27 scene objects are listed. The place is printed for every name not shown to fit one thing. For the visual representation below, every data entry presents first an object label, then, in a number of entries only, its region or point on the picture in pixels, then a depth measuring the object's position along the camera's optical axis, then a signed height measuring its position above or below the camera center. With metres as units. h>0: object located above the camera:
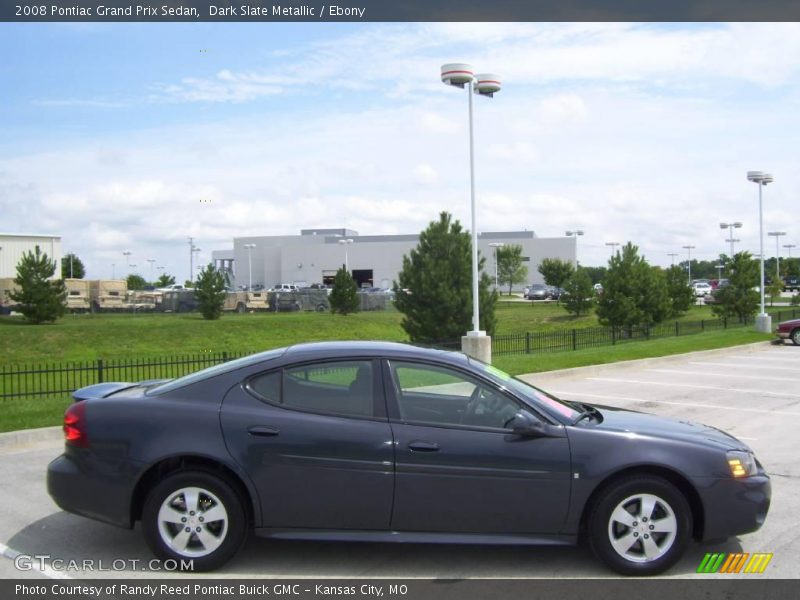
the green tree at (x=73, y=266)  100.16 +4.45
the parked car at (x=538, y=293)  72.59 -0.12
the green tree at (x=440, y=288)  20.70 +0.15
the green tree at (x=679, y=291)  45.97 -0.10
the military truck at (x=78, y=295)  46.84 +0.29
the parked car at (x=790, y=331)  27.58 -1.55
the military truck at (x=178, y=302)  48.25 -0.23
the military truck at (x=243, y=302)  50.62 -0.33
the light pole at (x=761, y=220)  29.61 +2.76
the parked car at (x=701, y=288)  74.65 +0.09
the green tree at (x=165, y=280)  111.96 +2.68
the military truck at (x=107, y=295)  47.69 +0.26
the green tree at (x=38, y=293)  34.78 +0.33
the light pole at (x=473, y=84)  15.58 +4.31
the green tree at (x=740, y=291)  37.00 -0.14
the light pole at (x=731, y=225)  51.72 +4.22
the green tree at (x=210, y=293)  40.59 +0.24
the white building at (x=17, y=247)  59.53 +4.18
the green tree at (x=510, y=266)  83.50 +2.84
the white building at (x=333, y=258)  108.21 +5.30
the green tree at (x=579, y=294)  48.97 -0.19
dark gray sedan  4.93 -1.17
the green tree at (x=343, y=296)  45.31 -0.04
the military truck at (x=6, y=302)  42.51 -0.05
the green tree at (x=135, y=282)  107.72 +2.44
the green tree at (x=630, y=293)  32.78 -0.15
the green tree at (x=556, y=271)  66.56 +1.73
